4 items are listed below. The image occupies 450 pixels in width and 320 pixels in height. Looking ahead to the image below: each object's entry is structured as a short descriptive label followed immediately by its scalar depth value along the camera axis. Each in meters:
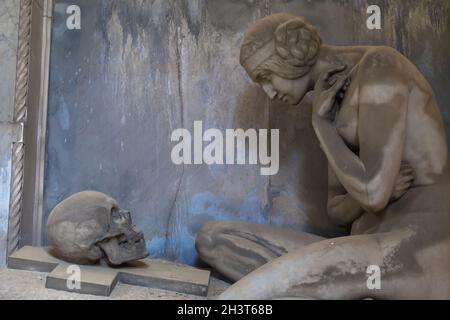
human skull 2.67
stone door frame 3.36
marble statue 2.24
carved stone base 2.48
